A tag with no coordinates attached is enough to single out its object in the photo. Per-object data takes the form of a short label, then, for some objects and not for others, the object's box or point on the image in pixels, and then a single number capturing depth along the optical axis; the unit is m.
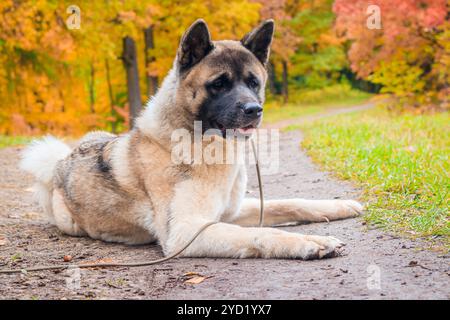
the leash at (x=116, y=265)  3.49
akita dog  3.90
